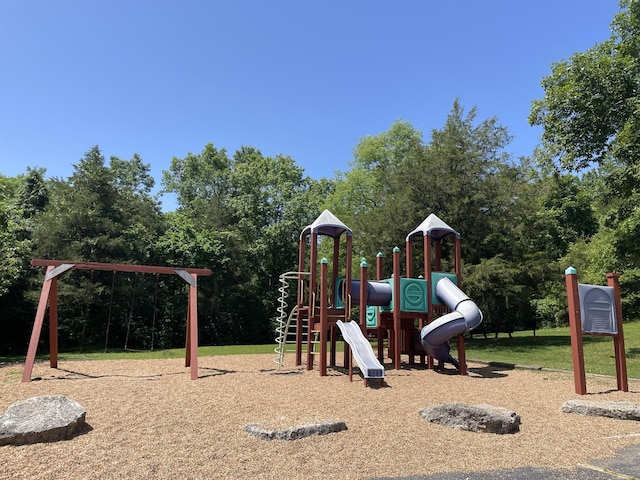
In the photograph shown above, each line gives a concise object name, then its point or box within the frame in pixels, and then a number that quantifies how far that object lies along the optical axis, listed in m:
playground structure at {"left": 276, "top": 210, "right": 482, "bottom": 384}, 11.05
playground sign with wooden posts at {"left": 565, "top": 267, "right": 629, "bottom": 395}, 8.77
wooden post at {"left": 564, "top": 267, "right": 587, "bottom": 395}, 8.62
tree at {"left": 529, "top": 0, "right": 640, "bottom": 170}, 14.47
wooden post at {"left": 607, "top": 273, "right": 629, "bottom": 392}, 8.96
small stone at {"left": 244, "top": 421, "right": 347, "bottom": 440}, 5.01
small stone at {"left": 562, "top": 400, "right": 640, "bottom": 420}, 6.45
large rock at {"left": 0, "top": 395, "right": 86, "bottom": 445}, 4.71
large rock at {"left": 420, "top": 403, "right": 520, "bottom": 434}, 5.54
